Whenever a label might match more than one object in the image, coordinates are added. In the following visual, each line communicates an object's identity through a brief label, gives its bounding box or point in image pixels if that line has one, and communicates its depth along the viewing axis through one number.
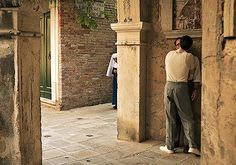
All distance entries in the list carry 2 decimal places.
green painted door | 9.66
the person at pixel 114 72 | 9.20
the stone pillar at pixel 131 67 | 5.68
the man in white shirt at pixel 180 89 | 4.98
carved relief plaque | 5.32
